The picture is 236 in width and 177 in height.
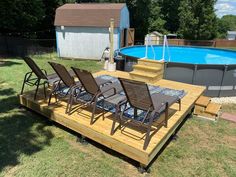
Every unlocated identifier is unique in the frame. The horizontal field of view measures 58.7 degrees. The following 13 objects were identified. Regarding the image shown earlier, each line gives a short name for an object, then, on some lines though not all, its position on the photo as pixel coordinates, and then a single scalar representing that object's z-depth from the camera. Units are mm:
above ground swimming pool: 7121
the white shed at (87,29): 13516
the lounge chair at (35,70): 5152
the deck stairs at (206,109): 5375
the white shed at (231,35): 39822
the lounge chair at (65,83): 4684
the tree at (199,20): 22734
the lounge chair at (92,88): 4227
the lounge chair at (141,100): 3447
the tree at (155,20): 26016
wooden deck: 3494
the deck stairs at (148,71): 7164
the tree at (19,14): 14734
